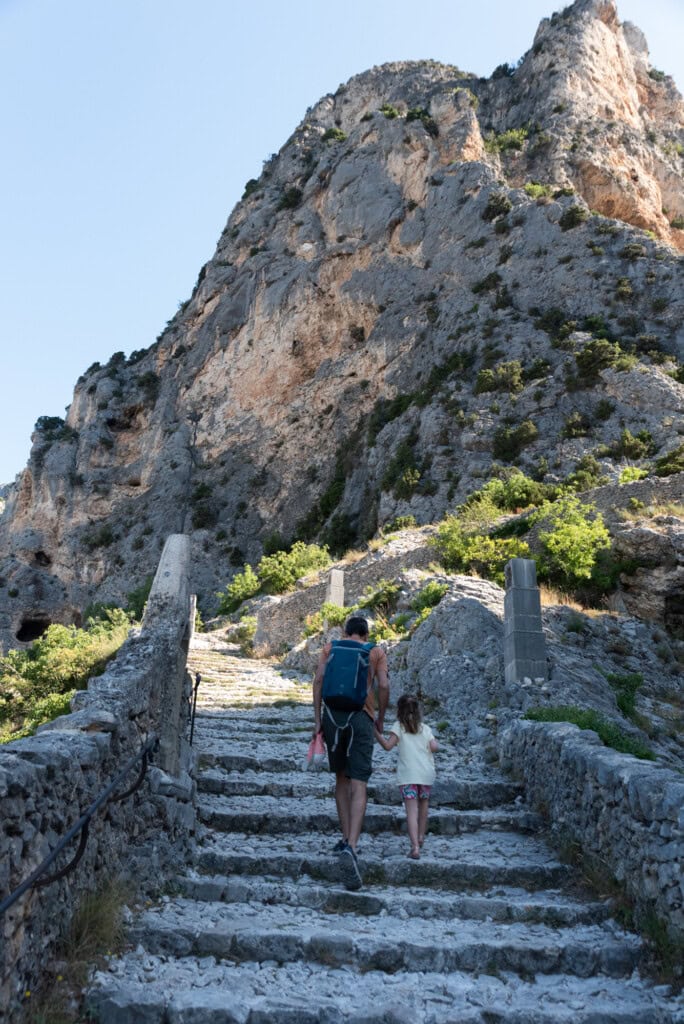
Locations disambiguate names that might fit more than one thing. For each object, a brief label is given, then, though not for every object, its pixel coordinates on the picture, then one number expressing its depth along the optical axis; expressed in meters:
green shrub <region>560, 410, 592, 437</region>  26.12
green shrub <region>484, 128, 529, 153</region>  39.66
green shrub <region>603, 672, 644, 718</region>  9.00
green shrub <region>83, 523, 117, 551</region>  41.88
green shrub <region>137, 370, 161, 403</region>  47.16
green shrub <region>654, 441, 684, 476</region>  19.17
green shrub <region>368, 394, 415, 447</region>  33.22
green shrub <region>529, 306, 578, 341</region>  29.81
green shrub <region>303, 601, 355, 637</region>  14.81
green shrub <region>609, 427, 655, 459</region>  24.02
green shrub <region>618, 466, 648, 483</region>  20.05
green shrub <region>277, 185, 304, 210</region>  46.34
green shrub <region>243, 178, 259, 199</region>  52.38
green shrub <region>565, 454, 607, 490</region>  22.69
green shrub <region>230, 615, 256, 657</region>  19.84
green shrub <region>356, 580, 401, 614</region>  13.16
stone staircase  3.40
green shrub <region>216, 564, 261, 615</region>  25.66
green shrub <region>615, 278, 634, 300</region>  29.92
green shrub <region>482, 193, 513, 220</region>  35.22
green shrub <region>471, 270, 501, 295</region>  33.59
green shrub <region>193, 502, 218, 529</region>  39.56
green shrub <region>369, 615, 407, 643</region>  11.83
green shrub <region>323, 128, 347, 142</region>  46.94
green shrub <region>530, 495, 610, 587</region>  12.51
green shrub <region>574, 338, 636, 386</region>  27.23
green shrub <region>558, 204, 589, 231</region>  33.00
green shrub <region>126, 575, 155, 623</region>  31.94
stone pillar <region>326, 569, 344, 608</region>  16.22
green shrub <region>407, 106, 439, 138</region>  40.62
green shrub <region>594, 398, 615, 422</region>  26.20
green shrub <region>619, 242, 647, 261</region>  30.75
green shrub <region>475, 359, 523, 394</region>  29.06
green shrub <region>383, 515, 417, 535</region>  25.37
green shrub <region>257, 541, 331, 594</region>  24.47
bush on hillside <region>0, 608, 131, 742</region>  11.07
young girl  5.45
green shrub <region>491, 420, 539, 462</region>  26.88
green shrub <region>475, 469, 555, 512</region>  21.04
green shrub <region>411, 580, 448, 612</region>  11.60
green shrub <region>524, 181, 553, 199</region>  35.34
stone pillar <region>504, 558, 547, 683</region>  8.67
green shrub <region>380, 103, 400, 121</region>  42.09
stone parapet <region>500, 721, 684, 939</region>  3.93
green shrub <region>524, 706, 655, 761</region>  5.94
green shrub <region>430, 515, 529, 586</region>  13.54
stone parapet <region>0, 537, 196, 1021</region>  3.03
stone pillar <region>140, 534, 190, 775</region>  5.73
